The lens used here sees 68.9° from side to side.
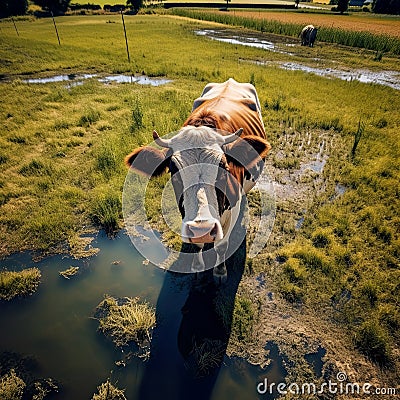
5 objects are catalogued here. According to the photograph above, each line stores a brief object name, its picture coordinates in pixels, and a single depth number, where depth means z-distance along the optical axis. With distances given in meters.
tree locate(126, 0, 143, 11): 49.25
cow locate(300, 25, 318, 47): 21.05
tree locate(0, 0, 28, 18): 38.86
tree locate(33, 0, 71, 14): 41.81
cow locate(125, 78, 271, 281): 2.76
